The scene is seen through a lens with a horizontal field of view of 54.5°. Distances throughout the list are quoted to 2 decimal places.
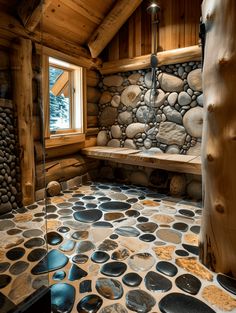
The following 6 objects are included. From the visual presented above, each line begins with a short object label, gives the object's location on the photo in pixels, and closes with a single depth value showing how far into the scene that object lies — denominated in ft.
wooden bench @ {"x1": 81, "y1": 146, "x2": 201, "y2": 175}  7.92
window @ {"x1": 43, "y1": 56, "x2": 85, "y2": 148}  9.74
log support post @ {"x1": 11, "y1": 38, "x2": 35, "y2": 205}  7.35
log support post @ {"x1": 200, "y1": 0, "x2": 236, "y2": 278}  4.05
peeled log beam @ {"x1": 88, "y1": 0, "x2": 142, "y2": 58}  9.47
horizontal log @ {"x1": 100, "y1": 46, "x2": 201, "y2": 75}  8.69
